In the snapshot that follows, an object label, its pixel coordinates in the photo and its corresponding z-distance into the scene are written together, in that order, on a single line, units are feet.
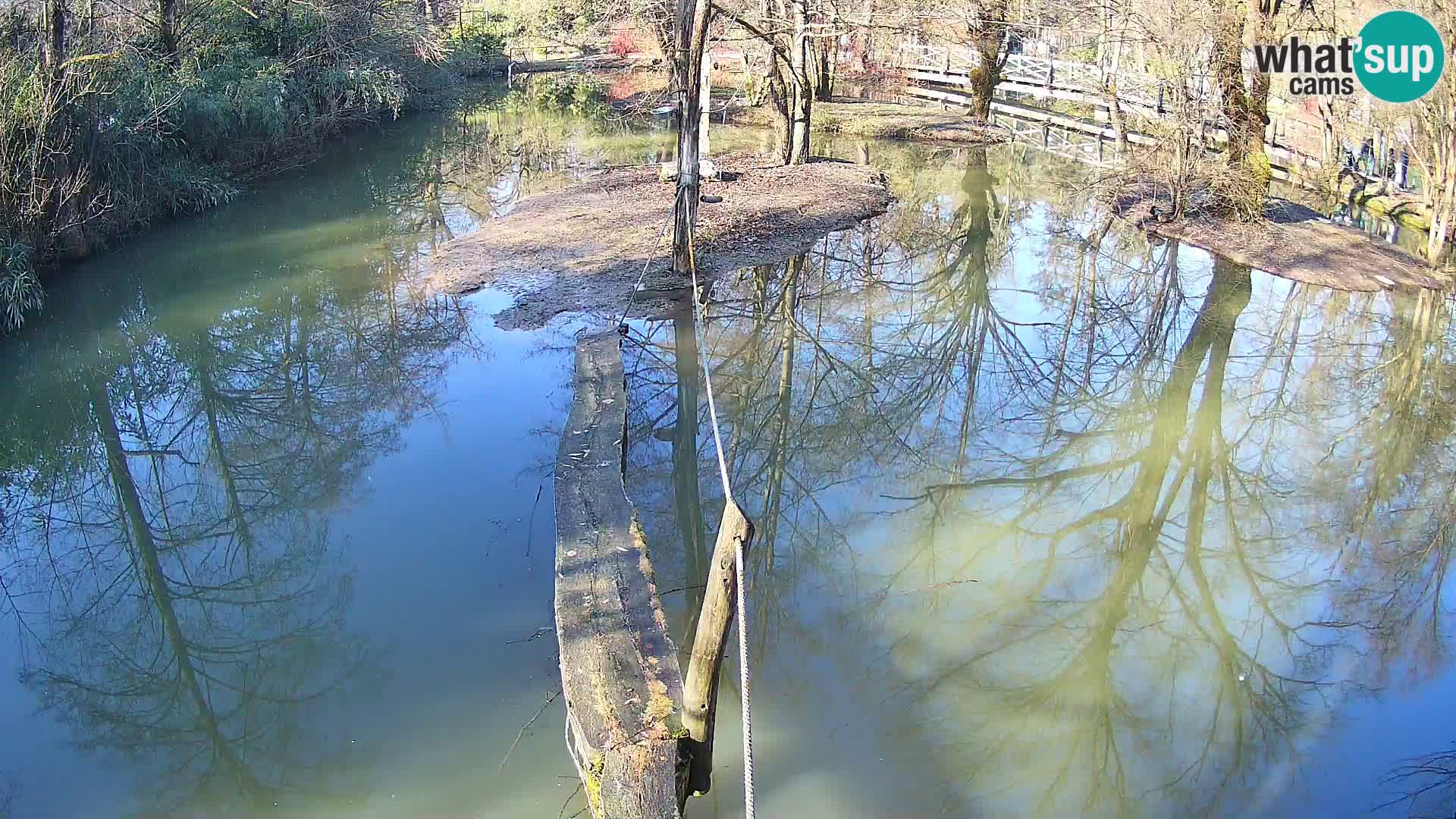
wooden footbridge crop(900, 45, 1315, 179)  52.34
